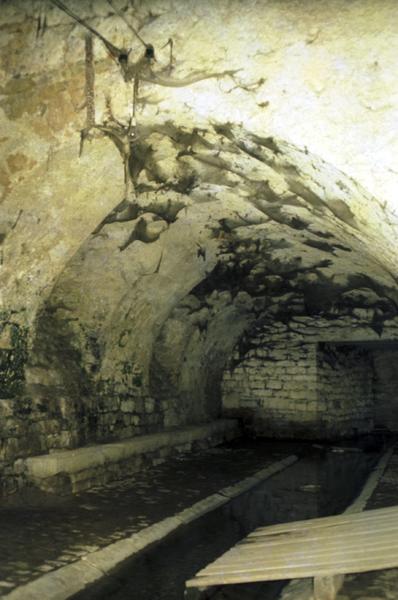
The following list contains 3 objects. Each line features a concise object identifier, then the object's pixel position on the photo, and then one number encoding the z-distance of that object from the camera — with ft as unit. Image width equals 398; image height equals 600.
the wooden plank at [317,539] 11.41
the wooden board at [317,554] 10.12
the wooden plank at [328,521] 12.92
